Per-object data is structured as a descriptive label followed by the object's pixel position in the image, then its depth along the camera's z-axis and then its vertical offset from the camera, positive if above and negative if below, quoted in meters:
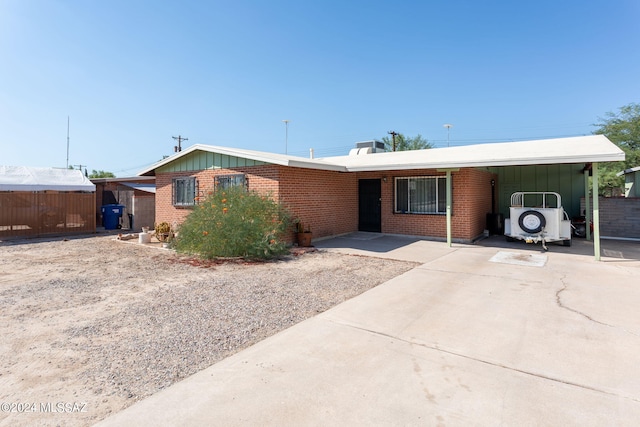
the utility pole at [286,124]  25.11 +7.26
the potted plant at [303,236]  9.93 -0.59
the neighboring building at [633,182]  13.73 +1.50
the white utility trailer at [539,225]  9.16 -0.25
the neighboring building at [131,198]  15.37 +1.00
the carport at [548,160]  7.52 +1.55
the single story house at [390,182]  9.68 +1.24
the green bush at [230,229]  7.93 -0.31
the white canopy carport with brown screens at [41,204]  12.69 +0.58
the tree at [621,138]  22.92 +5.86
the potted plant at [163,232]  11.20 -0.51
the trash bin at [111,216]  15.65 +0.07
